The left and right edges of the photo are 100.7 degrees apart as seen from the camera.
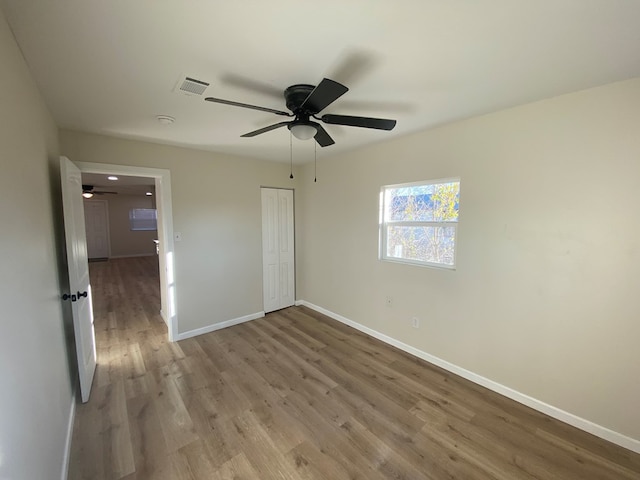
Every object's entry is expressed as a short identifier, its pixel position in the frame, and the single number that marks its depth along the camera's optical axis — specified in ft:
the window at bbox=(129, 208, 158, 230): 32.32
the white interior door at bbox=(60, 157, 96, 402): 7.07
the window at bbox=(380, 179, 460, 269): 8.85
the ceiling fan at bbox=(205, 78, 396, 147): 5.58
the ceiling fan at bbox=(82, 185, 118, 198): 21.79
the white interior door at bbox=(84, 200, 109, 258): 29.63
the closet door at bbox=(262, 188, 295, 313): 14.15
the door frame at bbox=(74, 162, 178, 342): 10.37
